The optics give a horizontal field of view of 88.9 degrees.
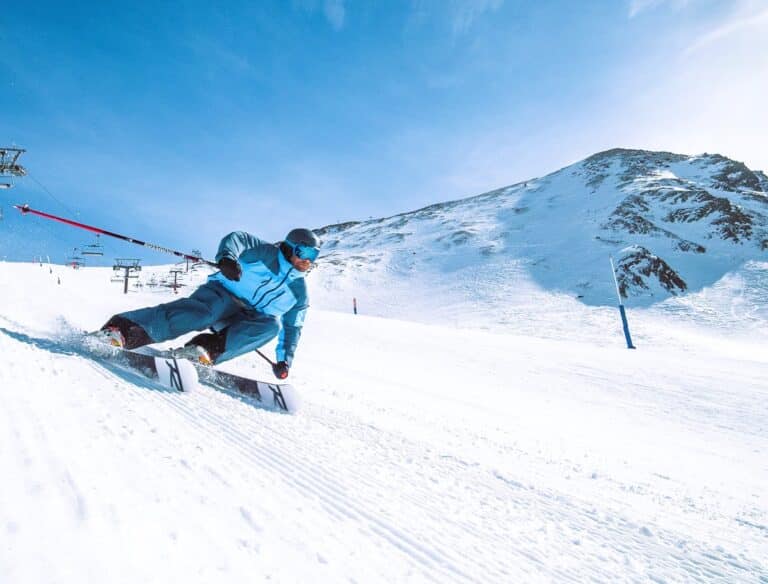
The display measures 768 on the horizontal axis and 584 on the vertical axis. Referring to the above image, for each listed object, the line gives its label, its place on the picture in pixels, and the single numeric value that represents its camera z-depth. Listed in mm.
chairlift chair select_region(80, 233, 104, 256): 37131
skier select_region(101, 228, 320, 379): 3471
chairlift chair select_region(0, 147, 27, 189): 21000
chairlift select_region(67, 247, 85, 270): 51409
